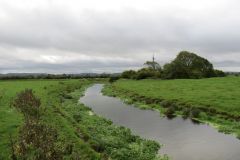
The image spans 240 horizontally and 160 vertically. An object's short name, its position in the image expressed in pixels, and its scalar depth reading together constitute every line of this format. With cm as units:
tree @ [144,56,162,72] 10547
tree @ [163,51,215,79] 7202
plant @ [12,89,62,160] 826
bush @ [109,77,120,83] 8911
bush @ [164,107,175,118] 2359
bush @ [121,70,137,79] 8749
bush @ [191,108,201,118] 2216
